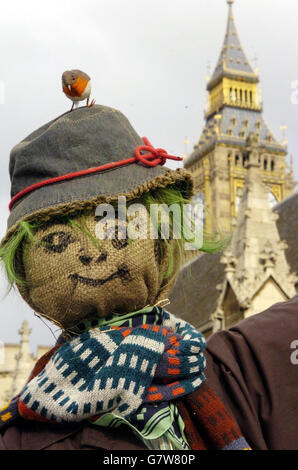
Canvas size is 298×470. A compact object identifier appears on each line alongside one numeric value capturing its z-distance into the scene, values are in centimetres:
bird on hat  266
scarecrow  228
